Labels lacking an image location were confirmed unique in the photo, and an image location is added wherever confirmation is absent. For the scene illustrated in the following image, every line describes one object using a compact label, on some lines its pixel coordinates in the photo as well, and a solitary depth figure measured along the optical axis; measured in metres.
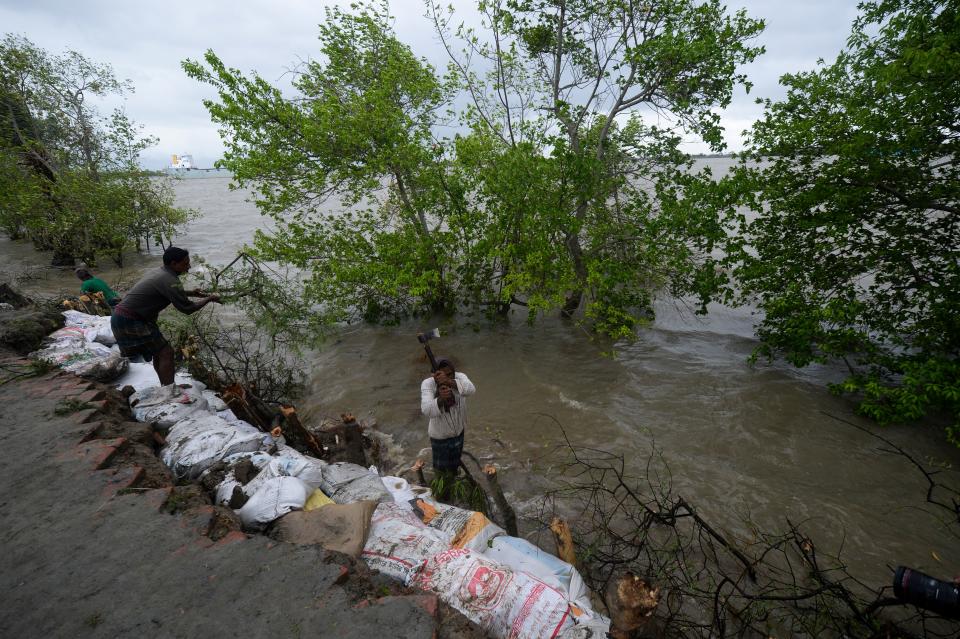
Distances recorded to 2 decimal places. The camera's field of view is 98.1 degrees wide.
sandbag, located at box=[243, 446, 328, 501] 3.15
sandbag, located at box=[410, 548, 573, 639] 2.13
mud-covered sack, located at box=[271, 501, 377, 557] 2.56
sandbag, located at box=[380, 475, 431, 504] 3.37
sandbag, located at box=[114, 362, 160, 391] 4.74
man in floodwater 3.67
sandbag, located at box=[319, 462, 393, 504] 3.25
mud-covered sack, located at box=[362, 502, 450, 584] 2.47
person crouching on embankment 7.58
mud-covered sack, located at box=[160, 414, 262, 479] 3.39
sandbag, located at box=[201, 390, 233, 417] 4.57
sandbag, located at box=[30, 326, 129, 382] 4.61
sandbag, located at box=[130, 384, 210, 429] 4.04
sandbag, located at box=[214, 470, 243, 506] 2.95
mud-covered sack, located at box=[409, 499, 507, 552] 2.73
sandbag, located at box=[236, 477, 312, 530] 2.75
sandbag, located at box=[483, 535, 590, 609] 2.47
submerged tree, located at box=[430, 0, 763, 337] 6.34
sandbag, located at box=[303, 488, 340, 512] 3.05
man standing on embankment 4.08
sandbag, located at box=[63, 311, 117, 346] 5.61
